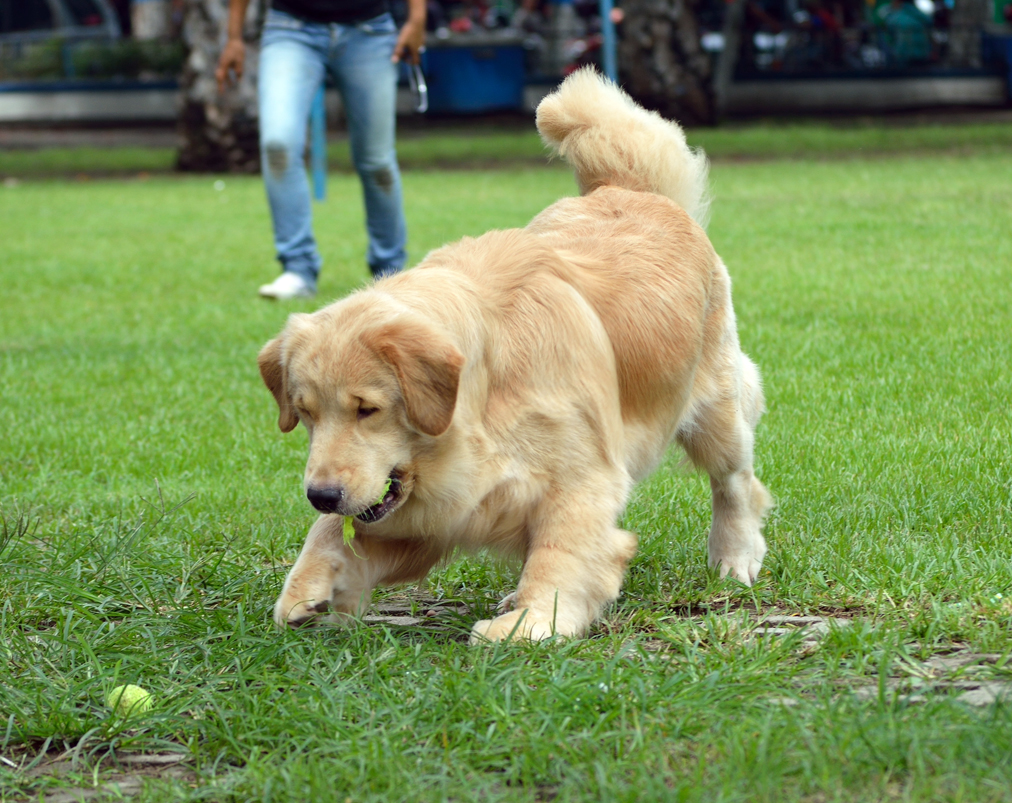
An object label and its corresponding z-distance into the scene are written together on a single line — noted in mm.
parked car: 37688
